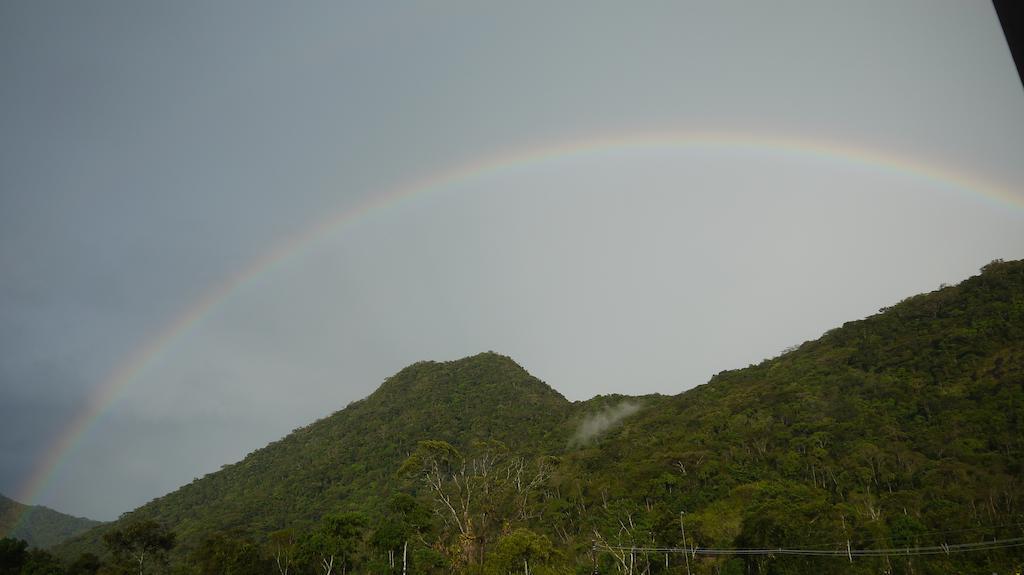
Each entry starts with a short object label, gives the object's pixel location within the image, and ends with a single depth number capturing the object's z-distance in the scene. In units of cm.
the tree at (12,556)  4759
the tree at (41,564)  4619
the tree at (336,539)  4869
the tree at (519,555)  3609
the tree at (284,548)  5134
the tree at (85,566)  4941
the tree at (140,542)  5275
